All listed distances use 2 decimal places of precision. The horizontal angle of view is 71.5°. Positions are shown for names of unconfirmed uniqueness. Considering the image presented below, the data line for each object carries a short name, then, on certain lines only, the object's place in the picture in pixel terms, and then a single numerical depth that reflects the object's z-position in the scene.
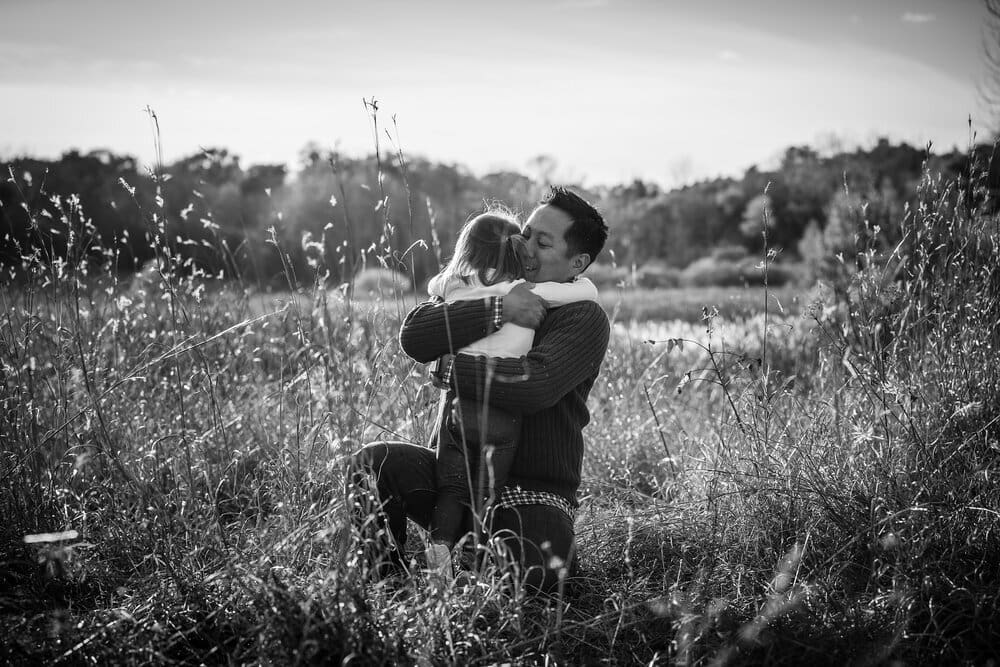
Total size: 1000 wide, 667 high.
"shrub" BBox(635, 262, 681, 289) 31.48
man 2.29
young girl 2.29
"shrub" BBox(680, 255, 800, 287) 33.16
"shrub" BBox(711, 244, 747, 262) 39.22
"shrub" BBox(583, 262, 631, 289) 26.43
